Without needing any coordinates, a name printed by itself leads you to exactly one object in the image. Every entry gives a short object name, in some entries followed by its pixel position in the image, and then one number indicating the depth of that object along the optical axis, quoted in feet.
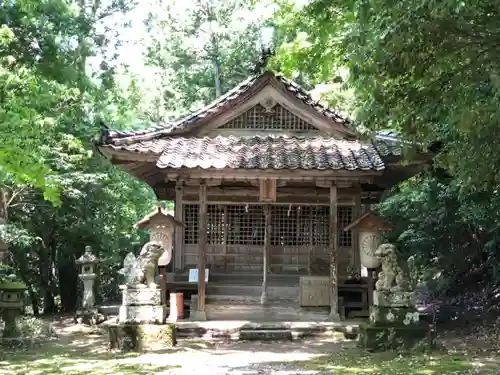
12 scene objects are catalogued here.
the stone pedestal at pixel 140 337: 31.50
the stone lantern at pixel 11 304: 35.12
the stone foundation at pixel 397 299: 31.14
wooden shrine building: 42.11
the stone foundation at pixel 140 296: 31.94
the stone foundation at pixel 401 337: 30.42
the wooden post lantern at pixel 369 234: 38.78
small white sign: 43.29
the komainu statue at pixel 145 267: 32.35
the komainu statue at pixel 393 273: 31.35
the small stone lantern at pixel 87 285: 48.55
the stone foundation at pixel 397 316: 30.96
